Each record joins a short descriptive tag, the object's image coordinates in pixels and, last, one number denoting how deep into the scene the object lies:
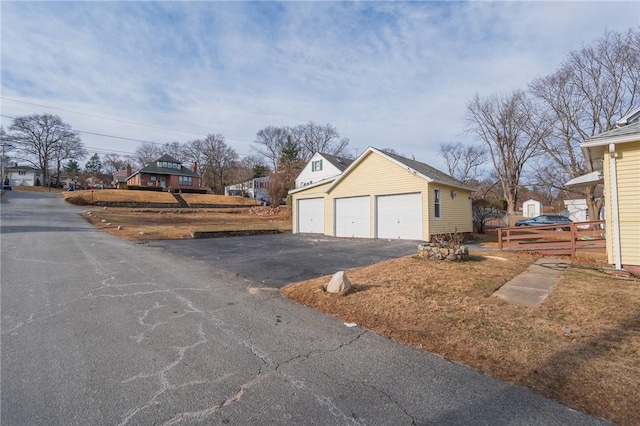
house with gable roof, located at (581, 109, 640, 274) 7.25
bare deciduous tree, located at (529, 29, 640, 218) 19.56
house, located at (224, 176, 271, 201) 58.78
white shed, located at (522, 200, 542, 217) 39.34
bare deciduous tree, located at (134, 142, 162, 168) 68.62
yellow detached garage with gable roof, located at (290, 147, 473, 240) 14.56
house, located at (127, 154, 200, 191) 52.62
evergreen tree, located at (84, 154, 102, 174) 75.31
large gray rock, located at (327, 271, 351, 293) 5.47
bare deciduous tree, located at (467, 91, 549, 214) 30.97
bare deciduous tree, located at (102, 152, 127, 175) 76.31
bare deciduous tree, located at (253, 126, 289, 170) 54.22
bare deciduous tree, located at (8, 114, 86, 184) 51.73
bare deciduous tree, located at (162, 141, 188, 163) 64.60
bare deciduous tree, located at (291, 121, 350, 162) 53.12
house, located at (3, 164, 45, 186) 66.75
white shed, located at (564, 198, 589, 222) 30.48
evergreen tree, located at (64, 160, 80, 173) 71.91
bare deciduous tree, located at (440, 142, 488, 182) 47.06
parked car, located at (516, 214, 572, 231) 23.47
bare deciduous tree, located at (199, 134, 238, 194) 61.22
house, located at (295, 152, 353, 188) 35.12
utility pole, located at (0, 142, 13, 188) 47.68
